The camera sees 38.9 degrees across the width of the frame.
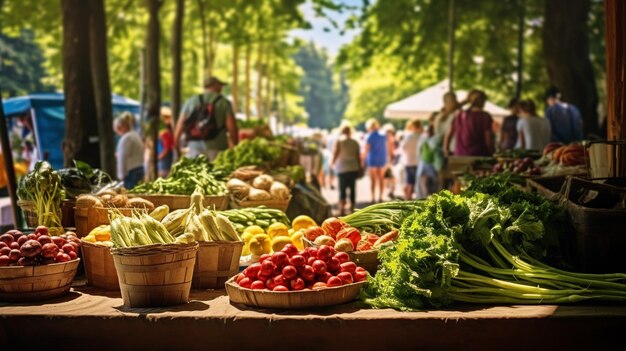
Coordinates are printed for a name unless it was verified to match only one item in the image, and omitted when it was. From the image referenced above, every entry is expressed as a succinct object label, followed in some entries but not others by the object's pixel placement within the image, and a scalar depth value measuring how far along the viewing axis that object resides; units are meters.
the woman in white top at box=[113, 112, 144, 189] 17.52
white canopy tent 28.41
